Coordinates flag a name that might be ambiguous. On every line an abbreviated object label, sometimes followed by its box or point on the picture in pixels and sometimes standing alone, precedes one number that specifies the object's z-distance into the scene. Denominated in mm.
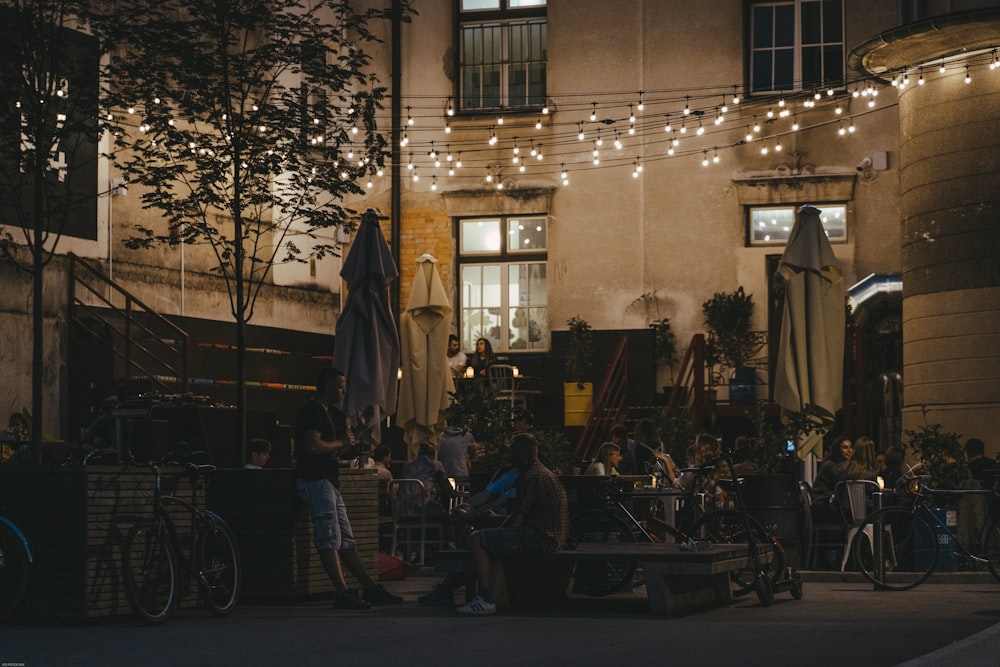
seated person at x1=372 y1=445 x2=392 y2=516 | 15131
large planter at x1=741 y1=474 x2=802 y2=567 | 12375
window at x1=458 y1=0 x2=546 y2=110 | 23953
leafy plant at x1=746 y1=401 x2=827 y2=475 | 14062
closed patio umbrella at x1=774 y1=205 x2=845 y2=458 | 14609
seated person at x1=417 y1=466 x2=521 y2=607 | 10828
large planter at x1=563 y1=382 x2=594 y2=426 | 22328
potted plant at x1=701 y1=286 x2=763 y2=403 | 22031
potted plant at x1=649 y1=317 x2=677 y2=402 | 22594
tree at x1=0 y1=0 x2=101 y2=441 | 11617
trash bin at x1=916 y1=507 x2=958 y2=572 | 12401
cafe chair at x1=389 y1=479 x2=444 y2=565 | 14805
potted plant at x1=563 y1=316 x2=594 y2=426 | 22359
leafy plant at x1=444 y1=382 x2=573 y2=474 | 15367
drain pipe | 23875
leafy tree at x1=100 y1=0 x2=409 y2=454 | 12727
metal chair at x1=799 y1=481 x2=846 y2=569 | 13938
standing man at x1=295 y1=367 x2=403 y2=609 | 10453
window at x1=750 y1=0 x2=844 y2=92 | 22828
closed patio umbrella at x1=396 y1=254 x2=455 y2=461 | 17141
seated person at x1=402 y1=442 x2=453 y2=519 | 15203
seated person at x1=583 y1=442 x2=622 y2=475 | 15766
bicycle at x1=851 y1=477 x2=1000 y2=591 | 12070
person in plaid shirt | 10188
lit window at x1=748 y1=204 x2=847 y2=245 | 22766
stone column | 18172
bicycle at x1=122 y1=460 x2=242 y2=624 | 9492
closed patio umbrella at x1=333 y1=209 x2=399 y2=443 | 14617
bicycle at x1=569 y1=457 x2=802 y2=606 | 10867
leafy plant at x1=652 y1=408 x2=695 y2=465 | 19094
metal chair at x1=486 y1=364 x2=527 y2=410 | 21516
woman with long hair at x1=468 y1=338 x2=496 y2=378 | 21859
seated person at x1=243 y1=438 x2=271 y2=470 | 14367
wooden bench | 9938
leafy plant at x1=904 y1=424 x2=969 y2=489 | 14047
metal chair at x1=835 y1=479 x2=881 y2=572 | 13820
